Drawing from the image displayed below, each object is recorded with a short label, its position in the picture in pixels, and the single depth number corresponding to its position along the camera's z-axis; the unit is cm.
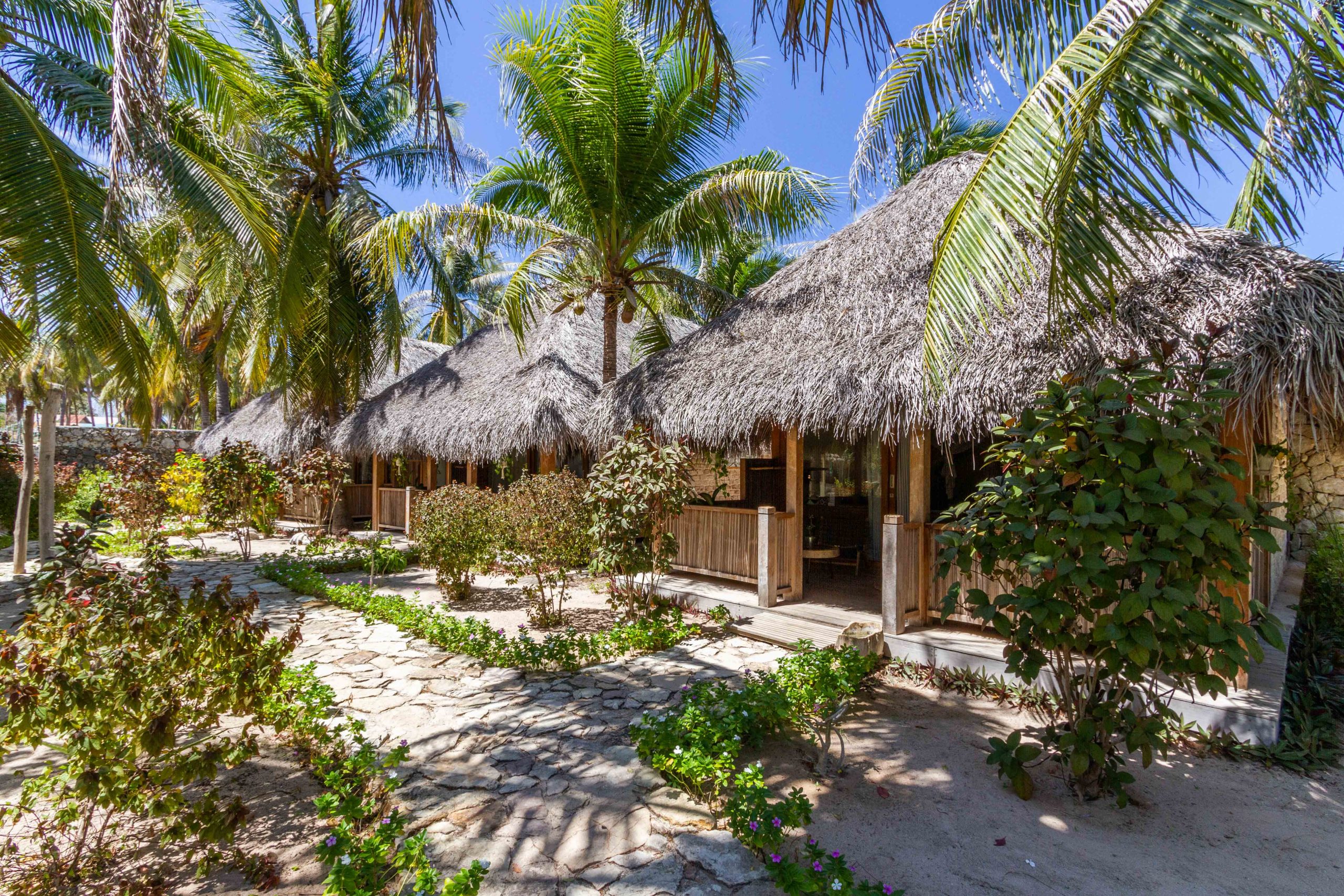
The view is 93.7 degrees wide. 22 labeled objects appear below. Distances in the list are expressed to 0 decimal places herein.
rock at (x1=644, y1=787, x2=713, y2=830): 300
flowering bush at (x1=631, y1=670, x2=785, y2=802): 313
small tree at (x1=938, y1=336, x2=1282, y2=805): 271
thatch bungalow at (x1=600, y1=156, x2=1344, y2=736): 401
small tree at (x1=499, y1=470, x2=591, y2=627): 645
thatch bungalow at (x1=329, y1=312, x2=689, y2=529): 970
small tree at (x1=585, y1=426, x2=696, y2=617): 617
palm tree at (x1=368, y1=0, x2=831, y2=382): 764
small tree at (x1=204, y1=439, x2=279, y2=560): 1066
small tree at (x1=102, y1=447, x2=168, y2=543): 1002
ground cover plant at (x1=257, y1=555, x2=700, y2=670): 517
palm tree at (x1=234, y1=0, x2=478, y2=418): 1121
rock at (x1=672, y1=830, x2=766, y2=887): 261
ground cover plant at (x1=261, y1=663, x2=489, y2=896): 229
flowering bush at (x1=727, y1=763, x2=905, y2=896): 229
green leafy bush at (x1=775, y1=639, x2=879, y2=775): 389
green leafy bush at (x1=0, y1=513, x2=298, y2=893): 244
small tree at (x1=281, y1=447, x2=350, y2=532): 1095
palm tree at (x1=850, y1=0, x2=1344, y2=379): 245
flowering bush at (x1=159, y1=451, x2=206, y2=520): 1116
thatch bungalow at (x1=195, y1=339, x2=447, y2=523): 1442
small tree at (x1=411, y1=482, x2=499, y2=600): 702
